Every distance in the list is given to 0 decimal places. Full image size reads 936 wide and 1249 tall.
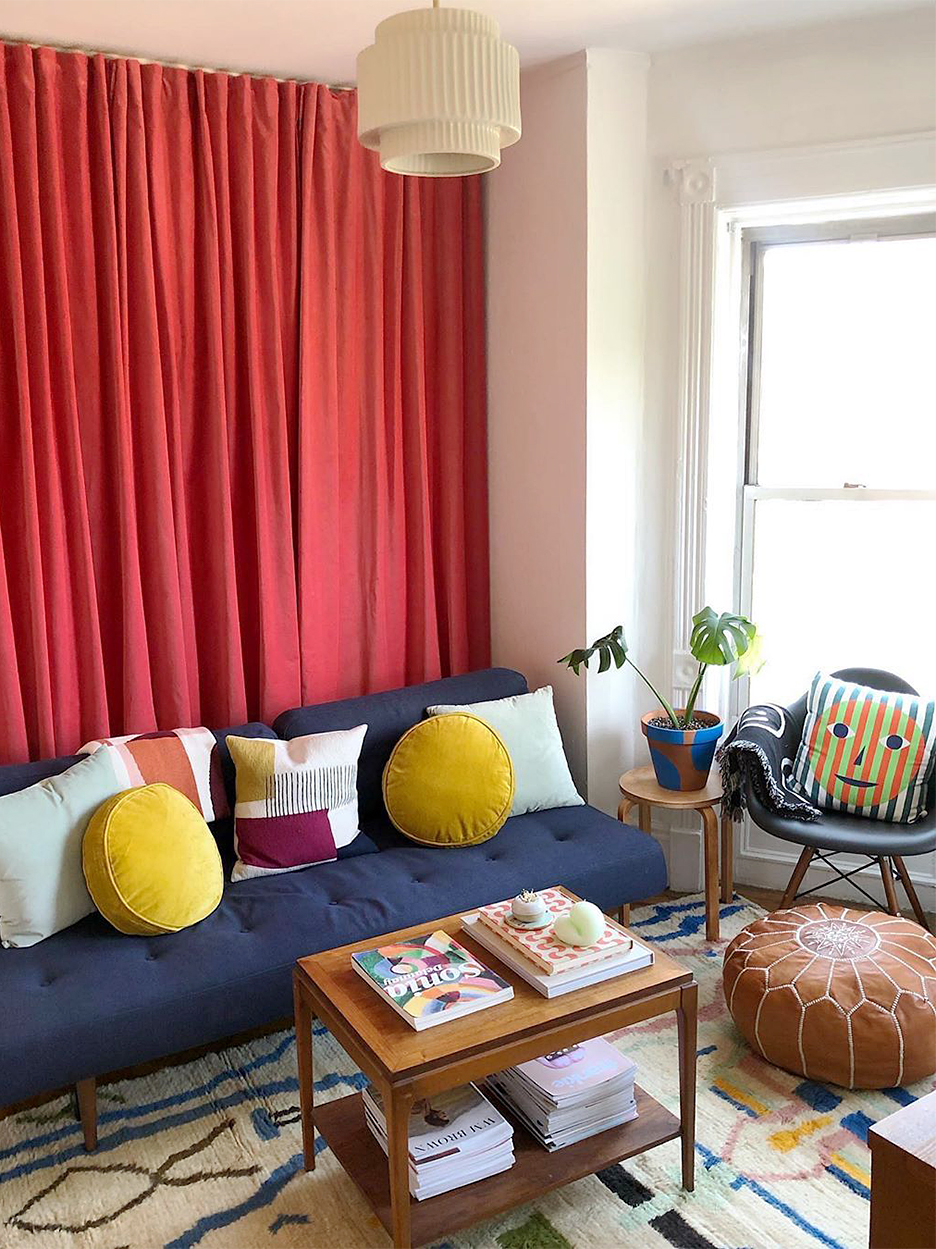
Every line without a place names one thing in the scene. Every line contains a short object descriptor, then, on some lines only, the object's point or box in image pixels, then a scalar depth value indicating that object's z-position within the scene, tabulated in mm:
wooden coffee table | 1910
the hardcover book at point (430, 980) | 2033
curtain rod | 2840
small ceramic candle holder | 2279
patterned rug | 2139
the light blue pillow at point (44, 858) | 2477
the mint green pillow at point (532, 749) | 3230
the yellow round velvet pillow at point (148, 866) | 2498
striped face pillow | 3082
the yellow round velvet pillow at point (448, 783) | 3047
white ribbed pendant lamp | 1769
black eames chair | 2895
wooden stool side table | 3117
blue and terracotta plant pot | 3174
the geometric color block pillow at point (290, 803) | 2873
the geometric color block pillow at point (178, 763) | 2795
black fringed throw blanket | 3062
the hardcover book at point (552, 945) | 2127
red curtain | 2885
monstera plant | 3141
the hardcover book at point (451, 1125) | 2051
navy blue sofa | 2297
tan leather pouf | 2434
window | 3266
